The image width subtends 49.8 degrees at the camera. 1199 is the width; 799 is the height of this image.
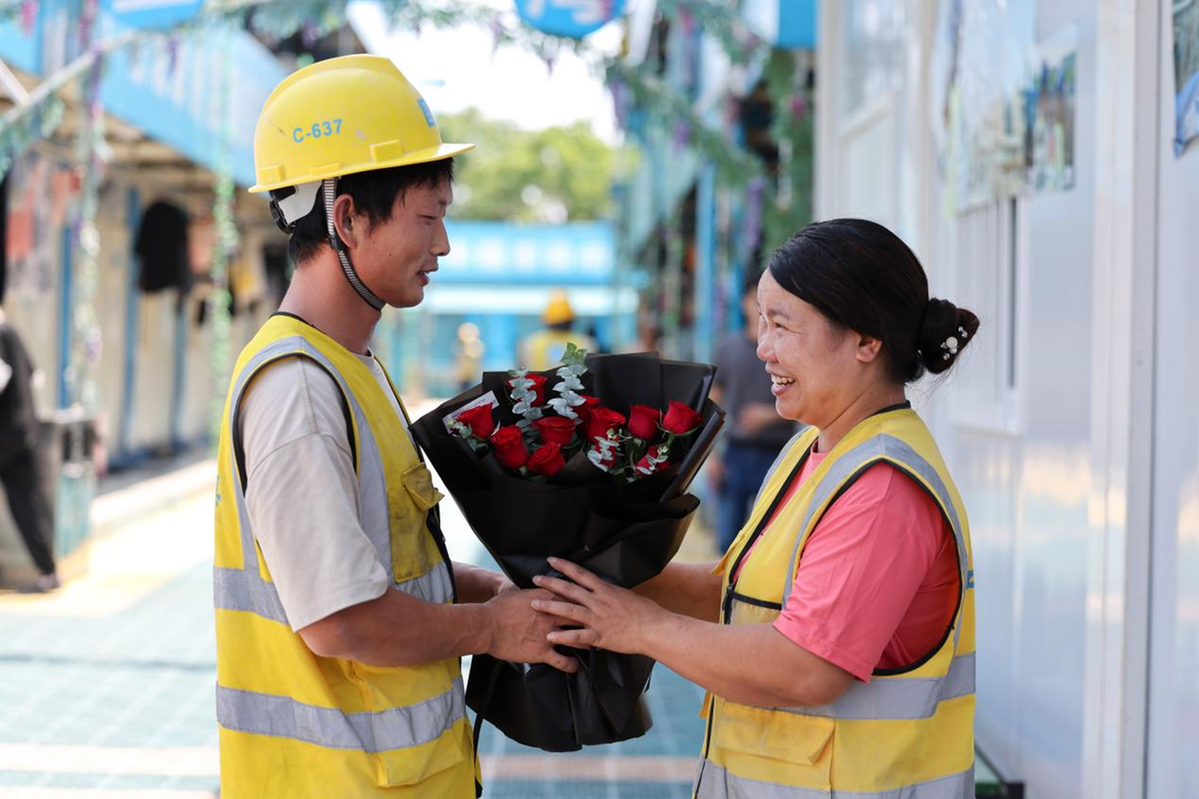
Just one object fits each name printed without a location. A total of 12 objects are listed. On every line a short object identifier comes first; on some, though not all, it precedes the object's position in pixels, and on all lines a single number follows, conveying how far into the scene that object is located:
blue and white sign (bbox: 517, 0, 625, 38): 6.95
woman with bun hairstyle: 1.83
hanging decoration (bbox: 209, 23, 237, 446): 10.62
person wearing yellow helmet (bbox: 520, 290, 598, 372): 10.03
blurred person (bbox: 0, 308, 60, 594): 7.62
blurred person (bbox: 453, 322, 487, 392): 26.23
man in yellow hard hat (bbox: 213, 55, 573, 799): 1.81
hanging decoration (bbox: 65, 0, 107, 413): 8.42
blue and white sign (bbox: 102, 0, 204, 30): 7.61
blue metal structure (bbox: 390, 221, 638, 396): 31.70
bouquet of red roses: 2.05
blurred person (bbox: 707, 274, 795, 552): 7.09
